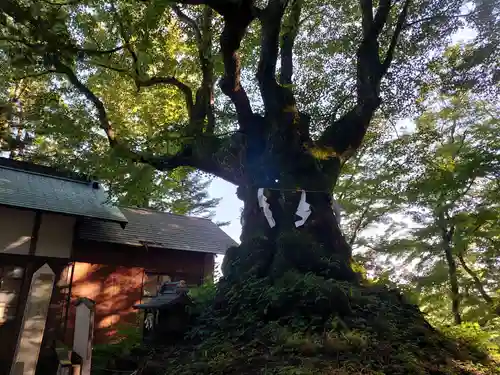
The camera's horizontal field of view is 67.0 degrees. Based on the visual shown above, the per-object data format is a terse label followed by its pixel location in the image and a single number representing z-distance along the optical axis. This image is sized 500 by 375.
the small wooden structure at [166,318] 6.25
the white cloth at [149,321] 6.48
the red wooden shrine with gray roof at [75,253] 9.63
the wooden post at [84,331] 4.77
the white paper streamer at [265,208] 7.01
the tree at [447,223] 9.67
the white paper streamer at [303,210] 6.79
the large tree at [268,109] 5.91
